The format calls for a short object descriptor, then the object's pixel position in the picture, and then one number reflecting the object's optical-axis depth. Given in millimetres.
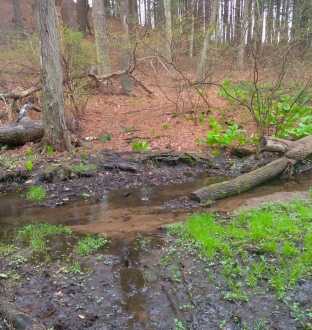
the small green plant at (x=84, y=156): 9010
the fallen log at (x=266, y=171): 6852
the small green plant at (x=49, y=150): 9328
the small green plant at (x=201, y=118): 11758
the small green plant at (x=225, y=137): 10152
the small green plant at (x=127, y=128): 11500
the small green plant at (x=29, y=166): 8359
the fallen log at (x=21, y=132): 9844
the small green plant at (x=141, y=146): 9886
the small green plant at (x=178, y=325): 3400
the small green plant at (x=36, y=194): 7348
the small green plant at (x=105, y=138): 10652
